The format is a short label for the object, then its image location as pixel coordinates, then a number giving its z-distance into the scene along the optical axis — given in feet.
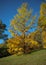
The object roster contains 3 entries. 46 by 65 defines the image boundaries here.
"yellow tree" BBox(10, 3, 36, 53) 28.34
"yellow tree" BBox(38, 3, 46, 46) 27.73
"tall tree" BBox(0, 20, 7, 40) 44.65
